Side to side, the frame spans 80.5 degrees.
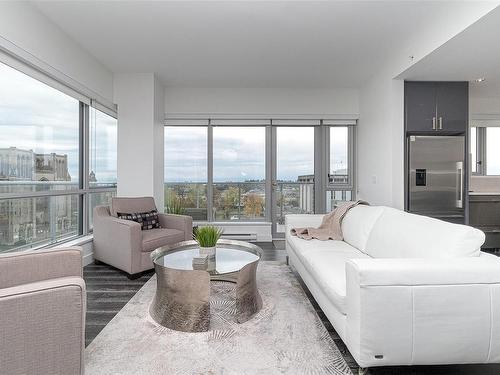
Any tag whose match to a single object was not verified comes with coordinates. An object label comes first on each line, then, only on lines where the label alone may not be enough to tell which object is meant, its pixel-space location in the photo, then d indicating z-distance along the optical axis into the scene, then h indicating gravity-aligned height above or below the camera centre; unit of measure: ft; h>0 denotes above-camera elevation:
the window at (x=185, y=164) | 16.99 +1.32
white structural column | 14.16 +2.59
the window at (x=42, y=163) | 8.77 +0.87
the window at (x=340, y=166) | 17.03 +1.22
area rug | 5.35 -3.24
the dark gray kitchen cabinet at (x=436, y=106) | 12.49 +3.44
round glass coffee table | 6.48 -2.38
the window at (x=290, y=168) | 17.12 +1.11
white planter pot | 8.20 -1.78
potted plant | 8.21 -1.48
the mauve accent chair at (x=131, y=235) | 10.11 -1.78
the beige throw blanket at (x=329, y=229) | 10.35 -1.55
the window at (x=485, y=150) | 16.22 +2.06
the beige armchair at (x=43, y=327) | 3.92 -1.96
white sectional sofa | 4.76 -2.01
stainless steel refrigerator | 12.57 +0.39
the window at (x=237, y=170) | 17.16 +0.99
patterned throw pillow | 11.63 -1.26
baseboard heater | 16.62 -2.77
